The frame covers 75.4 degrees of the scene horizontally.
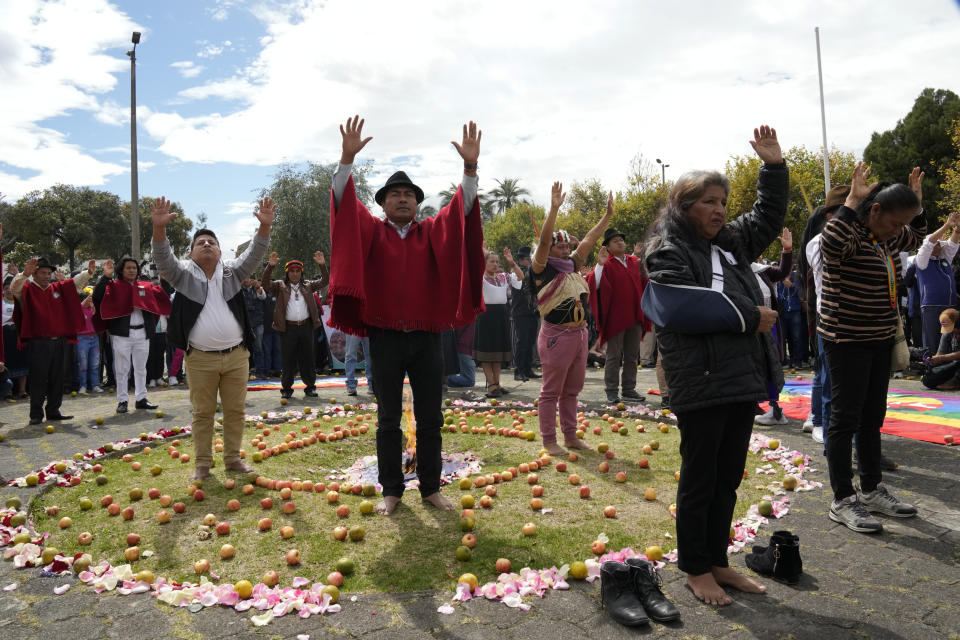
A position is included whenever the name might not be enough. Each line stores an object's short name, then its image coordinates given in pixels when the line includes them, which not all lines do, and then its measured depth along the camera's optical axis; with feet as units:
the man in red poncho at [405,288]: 15.14
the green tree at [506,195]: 253.03
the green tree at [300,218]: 130.82
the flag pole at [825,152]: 100.52
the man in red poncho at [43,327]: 31.01
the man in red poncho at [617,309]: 31.07
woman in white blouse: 36.94
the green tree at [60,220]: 140.97
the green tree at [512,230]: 203.10
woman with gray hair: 10.42
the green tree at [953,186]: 96.37
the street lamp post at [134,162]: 69.46
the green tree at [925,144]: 130.41
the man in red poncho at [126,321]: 34.19
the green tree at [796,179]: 111.14
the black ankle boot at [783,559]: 11.37
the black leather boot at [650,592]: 10.13
